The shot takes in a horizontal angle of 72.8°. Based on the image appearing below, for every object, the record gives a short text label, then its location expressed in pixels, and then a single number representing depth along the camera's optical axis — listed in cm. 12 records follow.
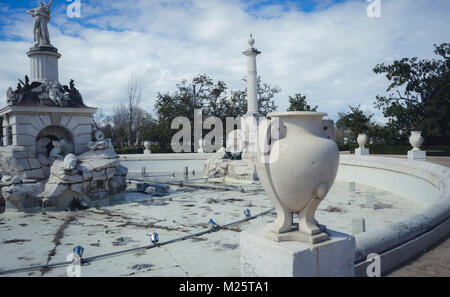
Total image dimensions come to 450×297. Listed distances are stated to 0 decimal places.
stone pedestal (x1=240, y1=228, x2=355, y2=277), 294
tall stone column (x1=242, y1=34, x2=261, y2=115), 2075
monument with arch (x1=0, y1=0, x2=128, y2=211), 892
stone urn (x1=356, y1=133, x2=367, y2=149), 1482
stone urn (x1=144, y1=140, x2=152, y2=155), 2157
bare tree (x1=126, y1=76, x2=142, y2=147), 3654
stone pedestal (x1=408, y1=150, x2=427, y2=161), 1178
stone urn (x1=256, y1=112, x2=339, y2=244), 309
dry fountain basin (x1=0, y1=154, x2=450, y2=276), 427
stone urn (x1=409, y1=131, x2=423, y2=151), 1197
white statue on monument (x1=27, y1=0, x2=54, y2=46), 1080
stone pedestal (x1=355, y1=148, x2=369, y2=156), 1462
